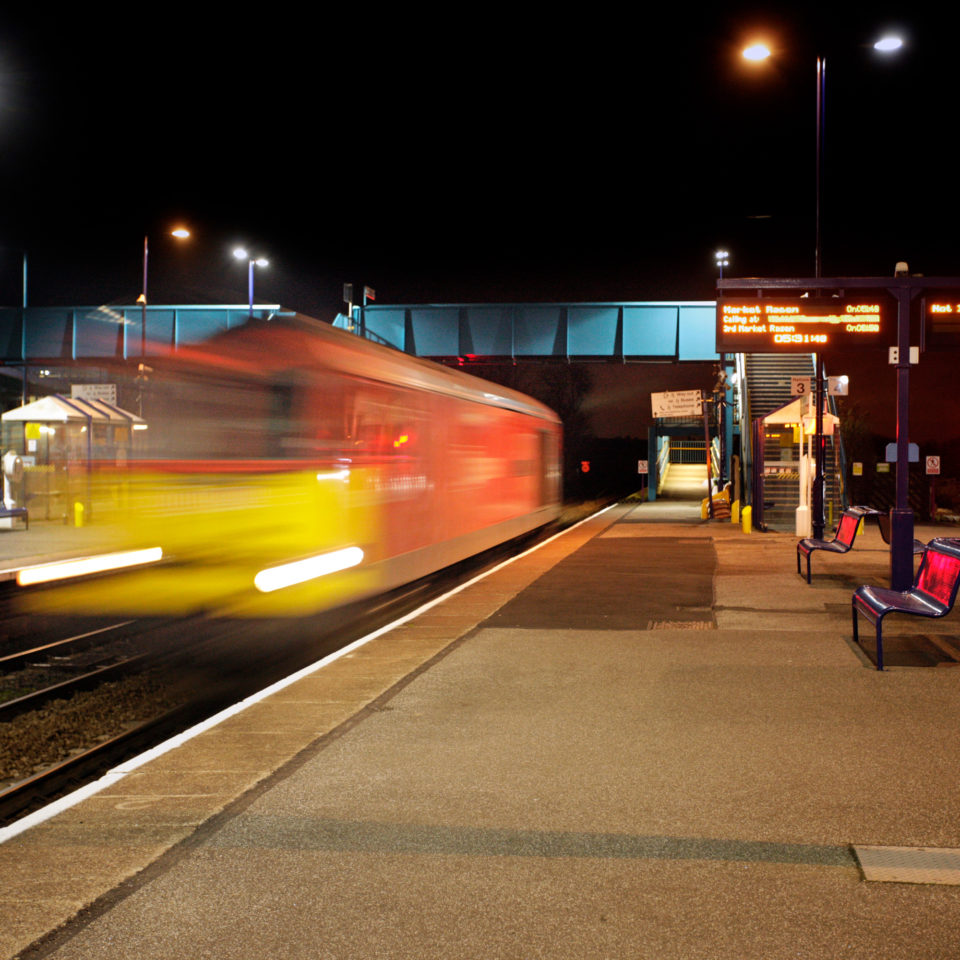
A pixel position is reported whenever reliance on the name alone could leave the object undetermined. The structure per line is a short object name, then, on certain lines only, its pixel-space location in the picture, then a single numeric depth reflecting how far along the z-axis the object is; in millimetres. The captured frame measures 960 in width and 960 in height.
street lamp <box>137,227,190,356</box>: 22848
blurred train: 9273
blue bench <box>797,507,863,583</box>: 13656
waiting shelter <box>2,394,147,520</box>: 22297
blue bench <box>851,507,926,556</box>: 13555
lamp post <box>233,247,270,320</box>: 30500
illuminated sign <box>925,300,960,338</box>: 12453
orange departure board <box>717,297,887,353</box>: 13422
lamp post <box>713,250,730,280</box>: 40762
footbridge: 35250
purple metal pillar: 11406
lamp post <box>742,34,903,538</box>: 18923
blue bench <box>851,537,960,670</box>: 7730
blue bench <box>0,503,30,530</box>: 20062
